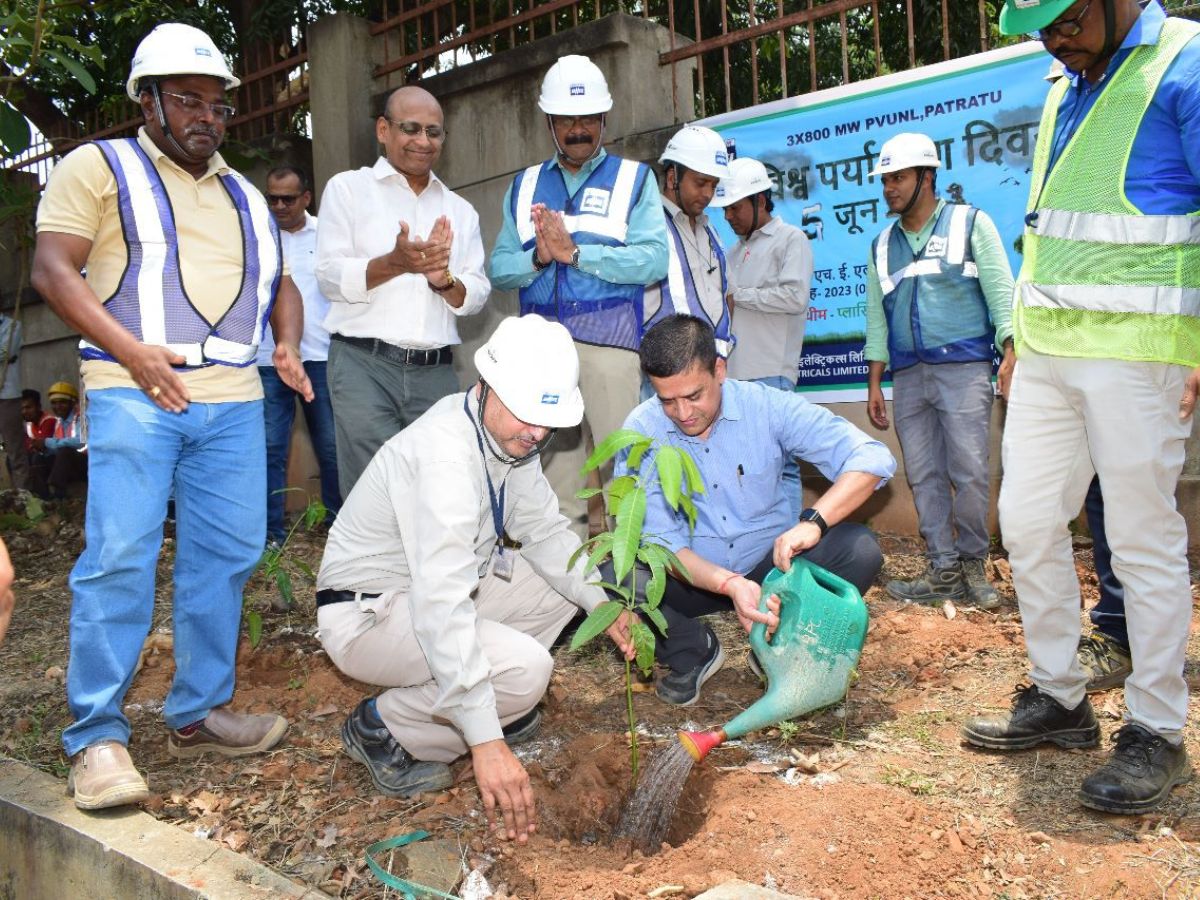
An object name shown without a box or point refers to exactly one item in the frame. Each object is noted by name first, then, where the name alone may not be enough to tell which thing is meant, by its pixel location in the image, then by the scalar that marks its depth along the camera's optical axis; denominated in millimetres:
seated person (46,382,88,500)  9516
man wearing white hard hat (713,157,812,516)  5188
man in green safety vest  2643
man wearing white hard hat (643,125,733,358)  4789
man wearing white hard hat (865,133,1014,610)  4621
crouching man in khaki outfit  2654
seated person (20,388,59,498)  9820
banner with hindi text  5133
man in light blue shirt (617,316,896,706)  3369
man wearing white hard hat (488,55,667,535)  4391
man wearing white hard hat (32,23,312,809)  2877
